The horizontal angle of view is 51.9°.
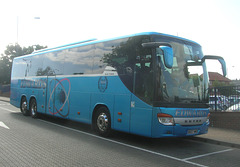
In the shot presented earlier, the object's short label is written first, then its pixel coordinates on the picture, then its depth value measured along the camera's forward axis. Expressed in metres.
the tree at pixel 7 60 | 45.06
